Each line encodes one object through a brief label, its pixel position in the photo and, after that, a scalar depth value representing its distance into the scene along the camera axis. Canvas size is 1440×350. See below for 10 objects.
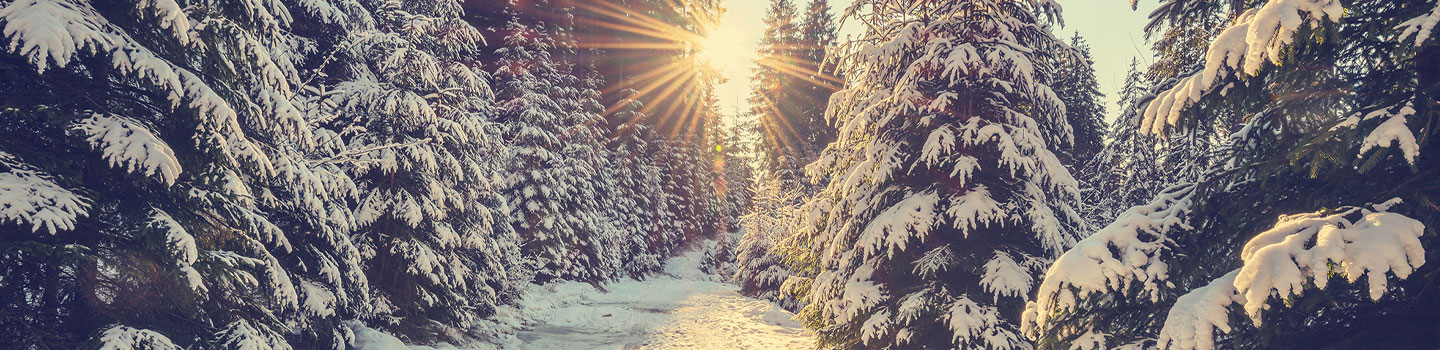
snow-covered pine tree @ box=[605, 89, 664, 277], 31.73
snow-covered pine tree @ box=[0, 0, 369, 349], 4.10
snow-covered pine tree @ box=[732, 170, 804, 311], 22.83
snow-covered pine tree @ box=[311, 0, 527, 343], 9.91
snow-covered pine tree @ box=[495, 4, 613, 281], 20.72
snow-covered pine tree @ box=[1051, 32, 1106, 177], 21.62
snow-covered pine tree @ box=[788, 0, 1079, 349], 7.61
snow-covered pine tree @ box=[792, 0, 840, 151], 27.83
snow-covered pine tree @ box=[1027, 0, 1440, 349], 2.92
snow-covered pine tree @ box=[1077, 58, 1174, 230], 17.44
